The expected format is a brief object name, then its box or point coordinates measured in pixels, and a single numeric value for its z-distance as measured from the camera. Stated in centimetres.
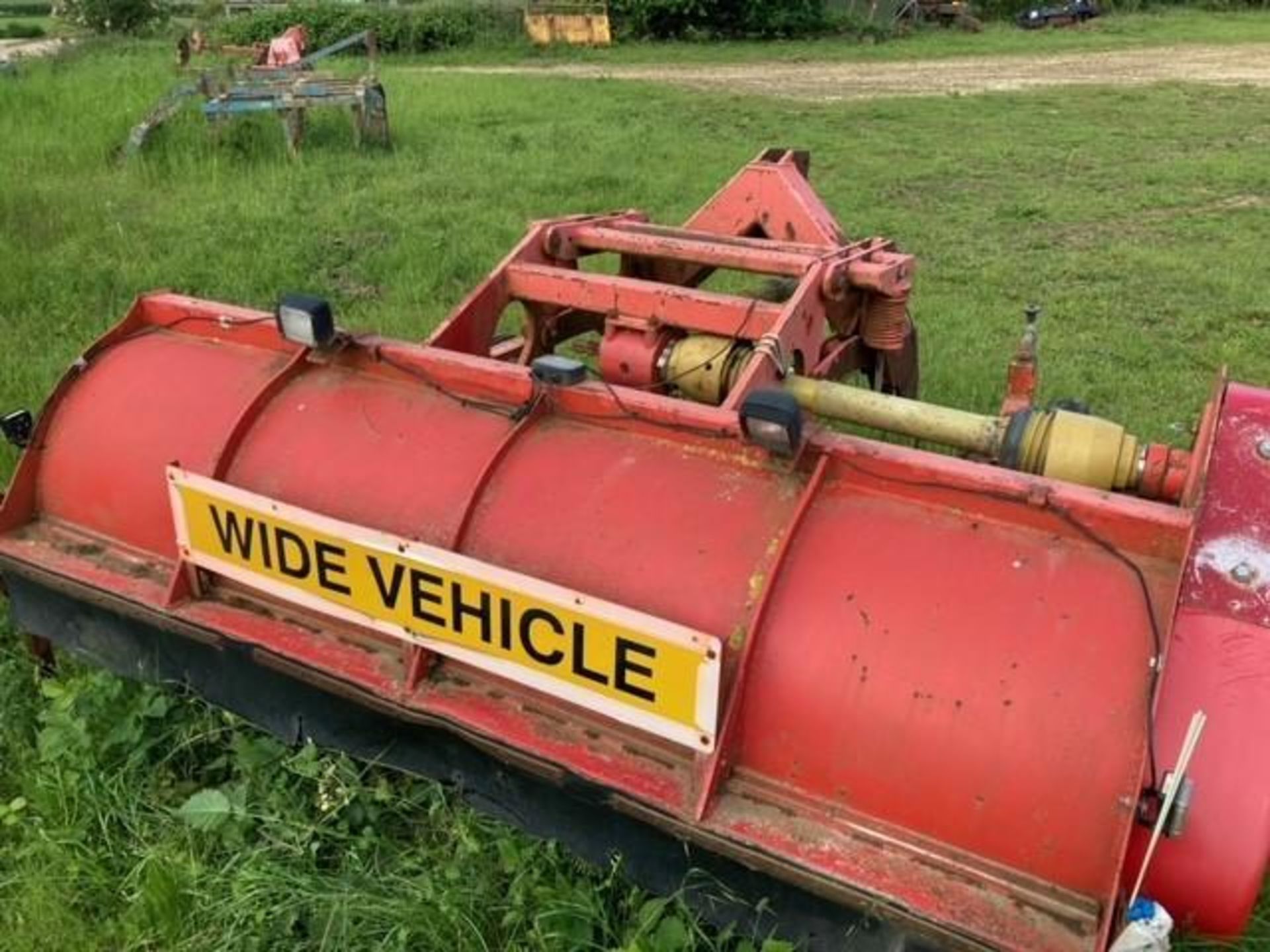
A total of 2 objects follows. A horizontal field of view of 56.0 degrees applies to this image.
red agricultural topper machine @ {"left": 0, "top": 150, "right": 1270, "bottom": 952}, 212
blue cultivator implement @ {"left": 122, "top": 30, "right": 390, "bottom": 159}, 1046
